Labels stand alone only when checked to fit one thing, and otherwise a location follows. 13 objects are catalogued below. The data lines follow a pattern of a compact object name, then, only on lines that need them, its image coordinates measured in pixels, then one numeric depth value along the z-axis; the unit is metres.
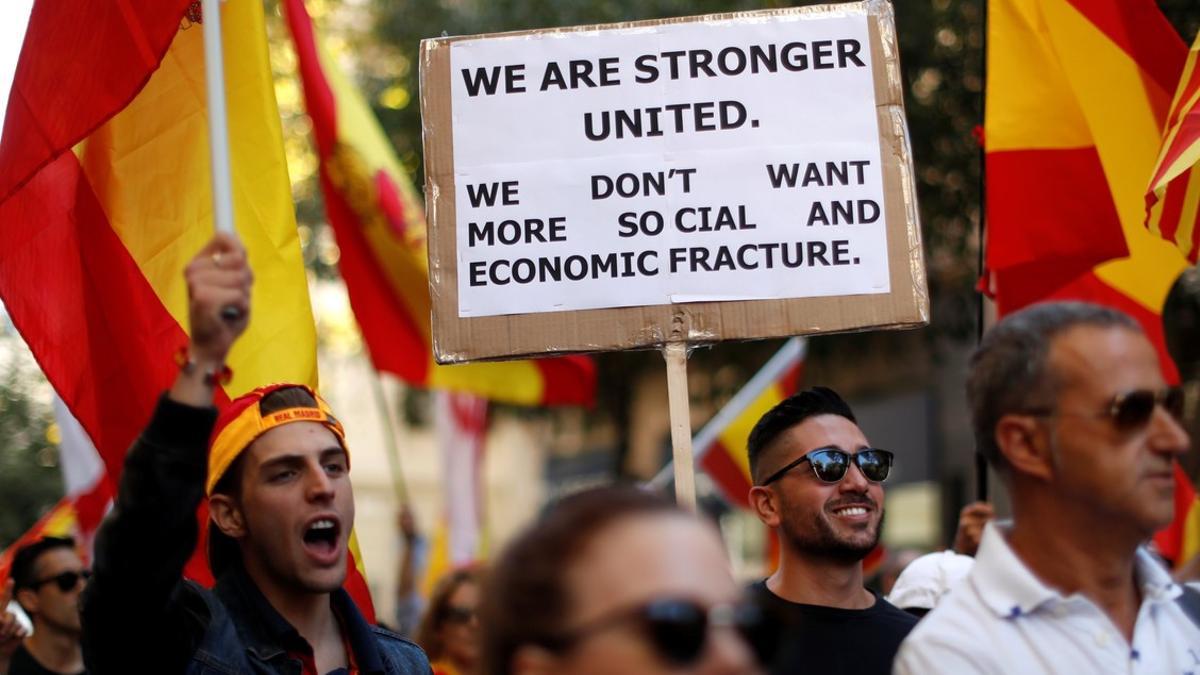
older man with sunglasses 2.56
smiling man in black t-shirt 3.80
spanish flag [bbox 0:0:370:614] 4.38
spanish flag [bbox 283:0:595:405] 7.99
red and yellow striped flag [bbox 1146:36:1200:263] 4.73
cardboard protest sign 4.21
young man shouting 2.75
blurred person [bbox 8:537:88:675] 5.80
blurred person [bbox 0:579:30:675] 6.23
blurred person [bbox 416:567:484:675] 6.39
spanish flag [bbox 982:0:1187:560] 5.48
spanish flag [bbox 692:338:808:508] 8.84
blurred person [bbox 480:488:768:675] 1.94
